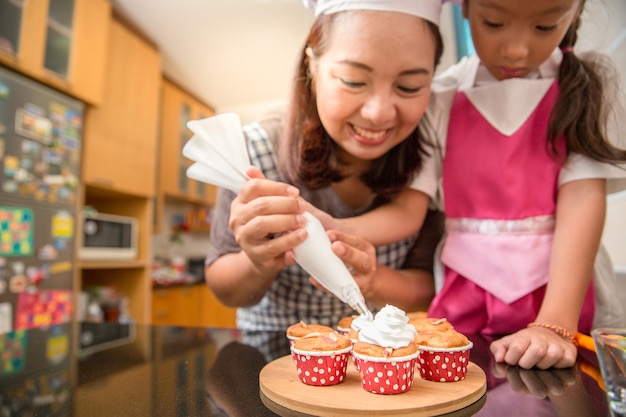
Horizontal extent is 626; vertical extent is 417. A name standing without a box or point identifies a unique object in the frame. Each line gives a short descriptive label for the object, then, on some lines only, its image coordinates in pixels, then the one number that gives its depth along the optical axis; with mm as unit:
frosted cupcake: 372
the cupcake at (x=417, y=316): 539
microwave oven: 1990
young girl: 519
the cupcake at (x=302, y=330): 475
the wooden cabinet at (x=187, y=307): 2686
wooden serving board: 337
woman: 462
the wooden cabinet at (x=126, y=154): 2102
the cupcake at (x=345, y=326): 523
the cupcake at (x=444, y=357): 407
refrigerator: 1567
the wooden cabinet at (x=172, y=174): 2298
